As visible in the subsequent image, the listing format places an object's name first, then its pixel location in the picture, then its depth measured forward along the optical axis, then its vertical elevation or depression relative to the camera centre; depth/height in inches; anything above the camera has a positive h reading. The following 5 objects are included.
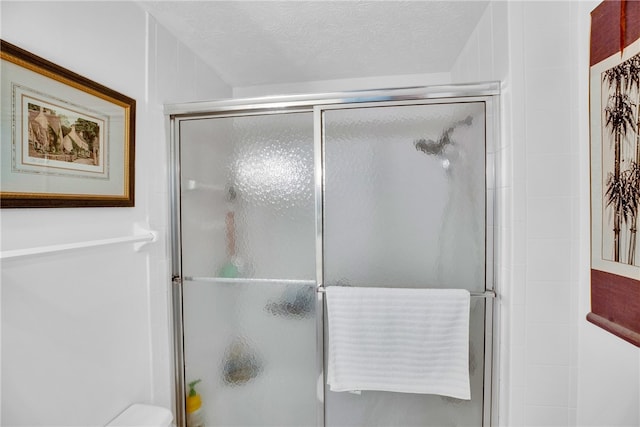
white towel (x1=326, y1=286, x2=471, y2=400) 47.2 -19.2
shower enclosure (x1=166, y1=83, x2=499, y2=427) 48.4 -3.4
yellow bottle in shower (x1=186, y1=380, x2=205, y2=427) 58.5 -34.6
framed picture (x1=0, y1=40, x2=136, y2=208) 33.2 +8.9
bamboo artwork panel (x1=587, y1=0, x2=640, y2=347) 32.9 +4.3
